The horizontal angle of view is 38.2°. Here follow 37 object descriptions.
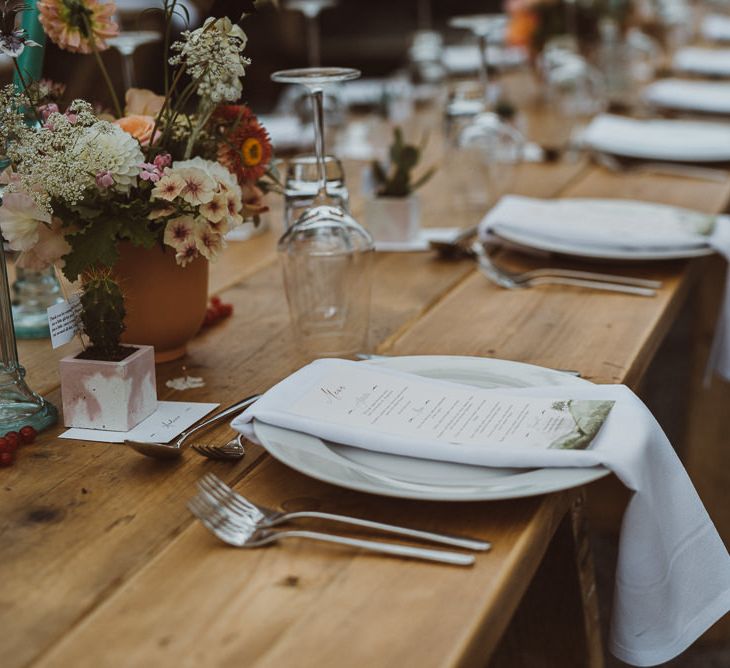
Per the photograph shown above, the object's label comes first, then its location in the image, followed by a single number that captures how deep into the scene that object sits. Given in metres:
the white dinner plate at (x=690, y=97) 3.13
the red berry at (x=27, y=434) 0.98
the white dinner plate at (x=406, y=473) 0.79
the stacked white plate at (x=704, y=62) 3.77
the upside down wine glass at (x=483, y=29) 2.07
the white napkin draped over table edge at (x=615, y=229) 1.53
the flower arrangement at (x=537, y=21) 3.08
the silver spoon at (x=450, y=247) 1.66
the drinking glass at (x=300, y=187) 1.48
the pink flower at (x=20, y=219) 1.01
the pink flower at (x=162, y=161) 1.06
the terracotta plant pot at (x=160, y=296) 1.14
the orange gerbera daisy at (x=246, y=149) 1.15
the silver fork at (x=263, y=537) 0.74
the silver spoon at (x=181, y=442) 0.91
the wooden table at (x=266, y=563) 0.66
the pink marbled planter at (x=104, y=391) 0.99
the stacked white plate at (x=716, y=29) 4.83
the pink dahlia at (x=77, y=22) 1.13
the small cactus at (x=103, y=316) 0.98
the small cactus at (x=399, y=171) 1.69
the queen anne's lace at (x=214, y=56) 1.04
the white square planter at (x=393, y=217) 1.71
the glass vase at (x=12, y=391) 1.02
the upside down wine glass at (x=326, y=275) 1.22
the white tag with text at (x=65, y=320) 0.99
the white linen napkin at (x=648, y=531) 0.86
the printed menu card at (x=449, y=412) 0.87
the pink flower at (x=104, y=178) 1.01
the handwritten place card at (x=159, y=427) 0.99
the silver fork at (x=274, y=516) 0.76
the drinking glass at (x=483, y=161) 1.97
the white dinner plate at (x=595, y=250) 1.52
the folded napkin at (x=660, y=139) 2.36
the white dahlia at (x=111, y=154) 1.01
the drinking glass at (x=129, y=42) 1.82
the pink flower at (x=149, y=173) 1.05
